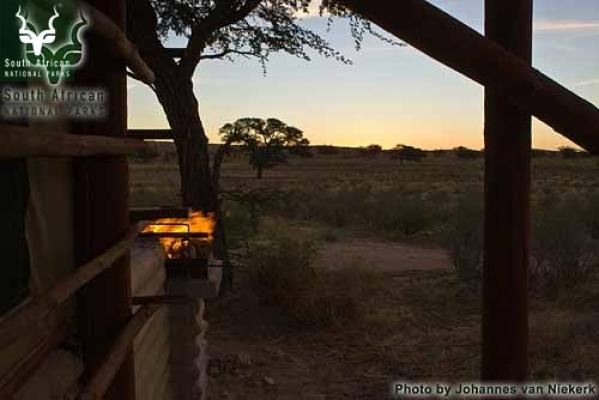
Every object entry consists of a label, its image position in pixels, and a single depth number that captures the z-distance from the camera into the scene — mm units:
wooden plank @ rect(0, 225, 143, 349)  1471
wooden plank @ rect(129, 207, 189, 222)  3520
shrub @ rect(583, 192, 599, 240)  15625
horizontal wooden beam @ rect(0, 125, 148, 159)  1446
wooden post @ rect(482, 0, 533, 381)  2119
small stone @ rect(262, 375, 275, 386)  6555
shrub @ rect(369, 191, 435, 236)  19094
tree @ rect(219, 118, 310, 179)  35781
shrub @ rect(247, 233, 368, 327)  8328
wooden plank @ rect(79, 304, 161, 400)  1992
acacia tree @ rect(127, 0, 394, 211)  8773
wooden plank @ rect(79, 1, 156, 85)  2114
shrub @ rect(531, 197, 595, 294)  9742
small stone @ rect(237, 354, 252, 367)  7086
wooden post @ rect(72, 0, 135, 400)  2490
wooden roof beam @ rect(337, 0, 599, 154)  1851
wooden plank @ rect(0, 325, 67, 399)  1908
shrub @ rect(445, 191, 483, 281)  10445
